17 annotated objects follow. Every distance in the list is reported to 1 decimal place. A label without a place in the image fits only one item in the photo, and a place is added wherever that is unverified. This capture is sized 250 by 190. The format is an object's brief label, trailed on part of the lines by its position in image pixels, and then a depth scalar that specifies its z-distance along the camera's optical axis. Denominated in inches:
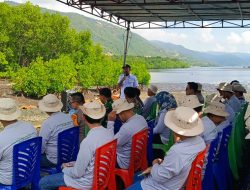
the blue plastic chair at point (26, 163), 91.4
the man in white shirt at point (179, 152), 79.8
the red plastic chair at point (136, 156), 110.3
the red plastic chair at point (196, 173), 80.7
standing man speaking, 274.2
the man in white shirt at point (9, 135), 94.9
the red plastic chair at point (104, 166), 89.1
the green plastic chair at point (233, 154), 129.6
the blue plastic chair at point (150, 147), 122.4
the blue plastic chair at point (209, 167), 94.6
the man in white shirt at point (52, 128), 118.0
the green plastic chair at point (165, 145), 127.3
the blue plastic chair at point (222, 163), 113.0
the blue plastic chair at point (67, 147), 112.0
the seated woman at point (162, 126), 143.2
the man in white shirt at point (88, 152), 90.1
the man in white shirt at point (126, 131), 112.9
